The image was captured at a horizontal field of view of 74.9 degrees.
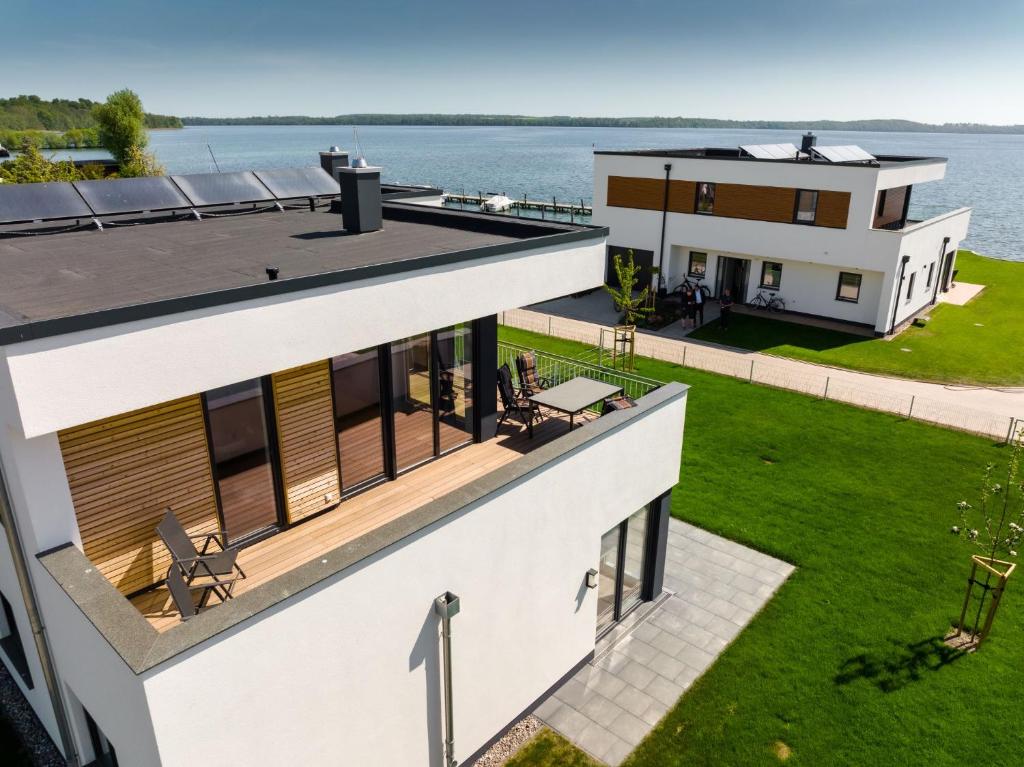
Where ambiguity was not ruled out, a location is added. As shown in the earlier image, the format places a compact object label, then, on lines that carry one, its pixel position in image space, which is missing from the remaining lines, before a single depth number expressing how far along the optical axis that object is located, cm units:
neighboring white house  2502
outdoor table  980
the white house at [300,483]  511
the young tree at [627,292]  2278
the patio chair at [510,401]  1059
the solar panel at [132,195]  1118
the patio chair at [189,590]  579
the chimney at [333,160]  1576
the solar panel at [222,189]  1233
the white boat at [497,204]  6488
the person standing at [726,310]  2650
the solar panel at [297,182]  1332
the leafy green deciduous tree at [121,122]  6438
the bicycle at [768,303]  2829
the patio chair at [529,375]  1138
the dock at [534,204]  6433
